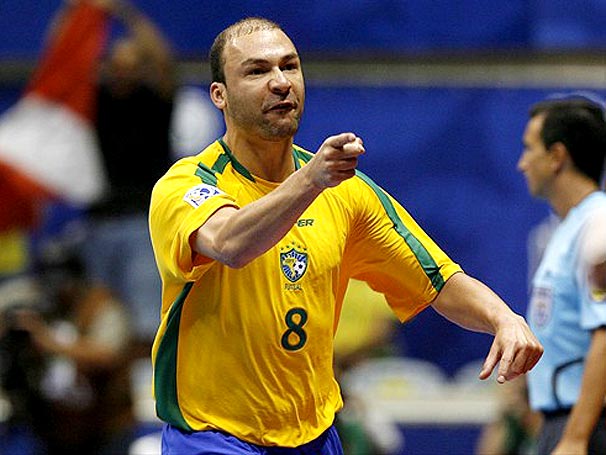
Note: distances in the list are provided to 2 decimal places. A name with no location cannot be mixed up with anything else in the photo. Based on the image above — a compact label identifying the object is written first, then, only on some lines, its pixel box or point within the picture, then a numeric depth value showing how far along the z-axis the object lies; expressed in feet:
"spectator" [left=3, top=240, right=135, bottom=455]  61.77
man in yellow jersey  32.19
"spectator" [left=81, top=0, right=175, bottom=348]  65.92
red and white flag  69.97
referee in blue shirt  40.19
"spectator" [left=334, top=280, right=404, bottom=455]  67.90
